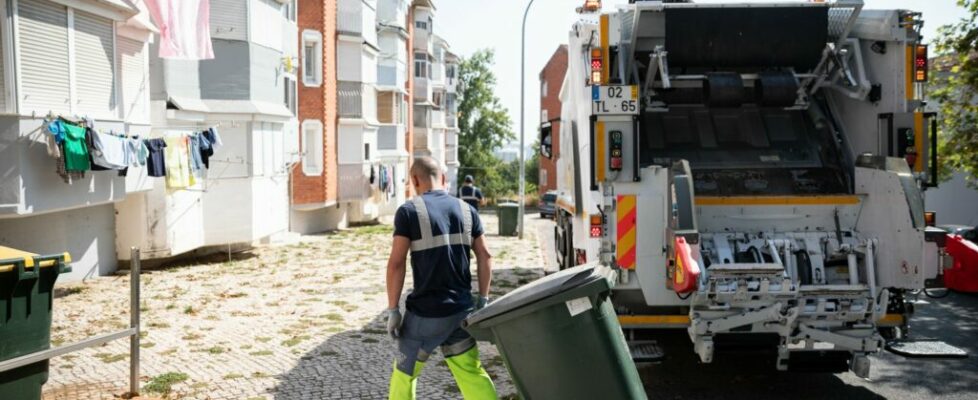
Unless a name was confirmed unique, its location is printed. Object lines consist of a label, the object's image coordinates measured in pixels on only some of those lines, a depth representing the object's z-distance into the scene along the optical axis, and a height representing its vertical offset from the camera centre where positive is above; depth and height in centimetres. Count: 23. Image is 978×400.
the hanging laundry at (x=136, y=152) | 1309 +38
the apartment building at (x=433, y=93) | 5066 +527
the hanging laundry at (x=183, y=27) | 1438 +251
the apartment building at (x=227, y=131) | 1518 +89
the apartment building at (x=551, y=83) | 5154 +592
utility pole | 2738 +224
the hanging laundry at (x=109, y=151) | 1199 +38
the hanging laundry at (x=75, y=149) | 1136 +38
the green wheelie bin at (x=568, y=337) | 432 -81
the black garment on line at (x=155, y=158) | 1395 +31
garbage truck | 618 +1
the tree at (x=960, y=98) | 1460 +126
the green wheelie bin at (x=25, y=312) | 512 -79
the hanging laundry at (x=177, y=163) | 1457 +24
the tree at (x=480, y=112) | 7675 +542
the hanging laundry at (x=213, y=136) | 1566 +73
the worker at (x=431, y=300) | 506 -72
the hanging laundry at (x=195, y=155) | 1515 +38
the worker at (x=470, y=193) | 1745 -37
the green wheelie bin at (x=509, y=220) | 2489 -129
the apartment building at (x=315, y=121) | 2502 +163
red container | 750 -85
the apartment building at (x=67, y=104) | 1077 +100
